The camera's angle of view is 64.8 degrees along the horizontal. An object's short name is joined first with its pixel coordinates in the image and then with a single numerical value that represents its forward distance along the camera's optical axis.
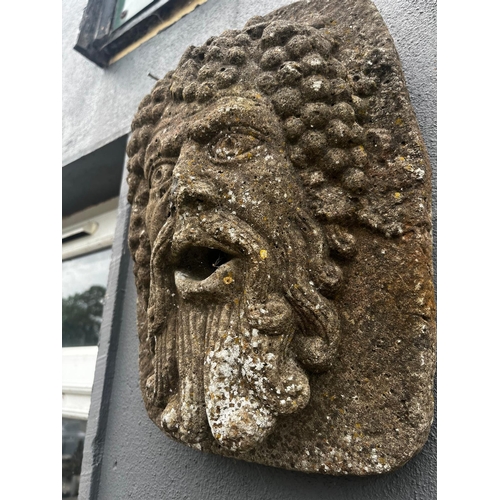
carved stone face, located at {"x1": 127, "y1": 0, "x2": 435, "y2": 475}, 0.59
